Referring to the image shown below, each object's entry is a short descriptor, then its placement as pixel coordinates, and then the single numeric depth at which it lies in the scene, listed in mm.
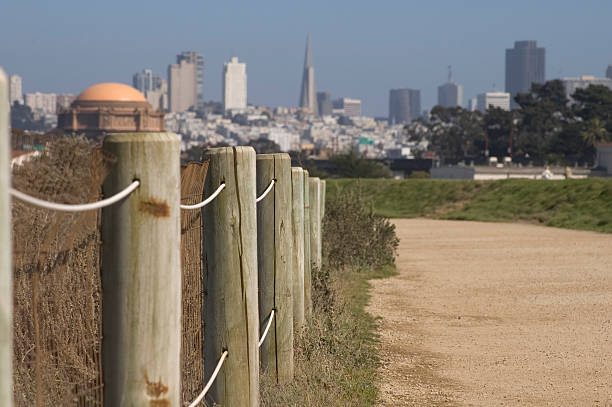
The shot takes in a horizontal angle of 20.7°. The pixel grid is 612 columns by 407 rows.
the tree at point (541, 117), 173076
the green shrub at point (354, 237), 25431
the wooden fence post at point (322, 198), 25142
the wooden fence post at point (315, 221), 18647
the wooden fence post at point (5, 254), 2998
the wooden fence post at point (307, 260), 13945
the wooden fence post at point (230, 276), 7093
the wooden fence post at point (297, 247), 10568
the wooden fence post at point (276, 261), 9445
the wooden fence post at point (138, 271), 4588
